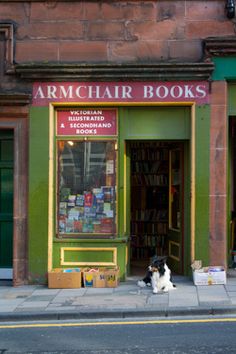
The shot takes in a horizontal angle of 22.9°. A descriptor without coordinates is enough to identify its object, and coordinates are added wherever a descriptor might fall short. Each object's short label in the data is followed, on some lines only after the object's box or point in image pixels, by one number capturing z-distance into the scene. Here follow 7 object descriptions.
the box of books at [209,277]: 10.59
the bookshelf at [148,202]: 13.99
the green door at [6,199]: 11.74
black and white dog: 9.99
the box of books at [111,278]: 10.69
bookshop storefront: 11.05
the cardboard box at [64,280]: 10.70
